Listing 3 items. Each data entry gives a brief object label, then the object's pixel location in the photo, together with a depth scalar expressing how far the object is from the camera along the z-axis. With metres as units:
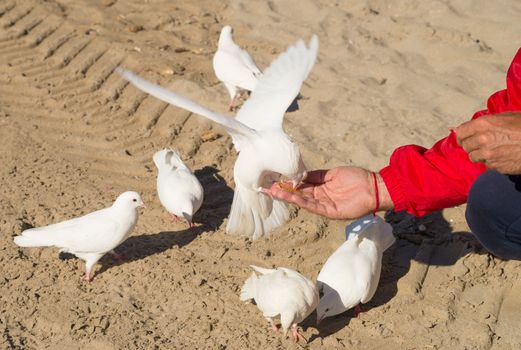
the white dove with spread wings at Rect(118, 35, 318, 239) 3.56
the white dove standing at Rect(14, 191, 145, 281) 4.20
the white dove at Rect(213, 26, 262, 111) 5.76
